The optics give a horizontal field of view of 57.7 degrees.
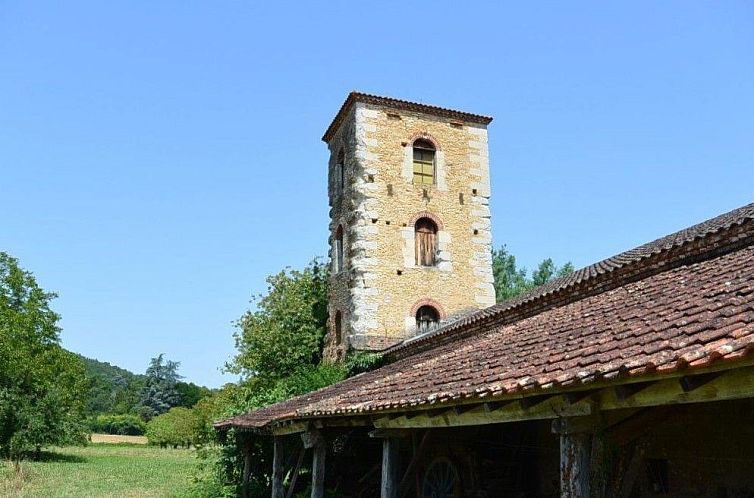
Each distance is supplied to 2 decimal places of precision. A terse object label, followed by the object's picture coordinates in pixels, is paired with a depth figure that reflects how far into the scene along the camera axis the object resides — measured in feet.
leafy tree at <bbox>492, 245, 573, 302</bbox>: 134.82
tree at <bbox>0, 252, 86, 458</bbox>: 107.34
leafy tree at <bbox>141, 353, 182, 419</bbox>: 293.23
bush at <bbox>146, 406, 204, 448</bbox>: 182.70
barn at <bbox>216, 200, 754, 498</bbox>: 13.89
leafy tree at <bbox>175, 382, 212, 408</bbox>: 300.20
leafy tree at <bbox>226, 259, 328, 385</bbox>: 78.84
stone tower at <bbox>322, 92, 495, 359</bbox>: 67.26
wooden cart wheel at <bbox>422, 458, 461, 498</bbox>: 33.55
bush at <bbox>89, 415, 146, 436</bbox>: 243.60
